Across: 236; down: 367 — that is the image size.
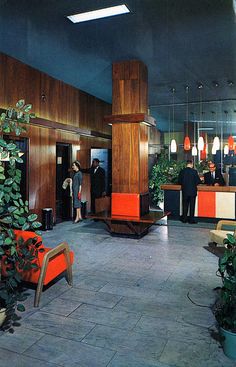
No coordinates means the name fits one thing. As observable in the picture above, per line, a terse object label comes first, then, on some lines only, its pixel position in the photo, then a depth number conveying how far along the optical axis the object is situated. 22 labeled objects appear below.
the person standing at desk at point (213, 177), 8.91
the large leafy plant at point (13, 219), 2.56
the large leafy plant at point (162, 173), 9.87
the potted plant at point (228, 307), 2.39
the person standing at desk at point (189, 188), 7.91
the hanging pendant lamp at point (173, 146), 9.74
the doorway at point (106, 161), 9.94
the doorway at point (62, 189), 8.40
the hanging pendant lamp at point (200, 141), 8.38
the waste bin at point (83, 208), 9.08
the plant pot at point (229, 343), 2.39
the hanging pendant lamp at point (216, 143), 9.53
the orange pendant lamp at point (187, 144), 9.24
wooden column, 6.37
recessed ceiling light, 4.21
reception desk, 7.82
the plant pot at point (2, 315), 2.81
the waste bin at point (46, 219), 7.21
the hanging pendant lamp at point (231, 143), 10.24
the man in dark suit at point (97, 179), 8.55
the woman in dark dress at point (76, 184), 8.10
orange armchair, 3.34
